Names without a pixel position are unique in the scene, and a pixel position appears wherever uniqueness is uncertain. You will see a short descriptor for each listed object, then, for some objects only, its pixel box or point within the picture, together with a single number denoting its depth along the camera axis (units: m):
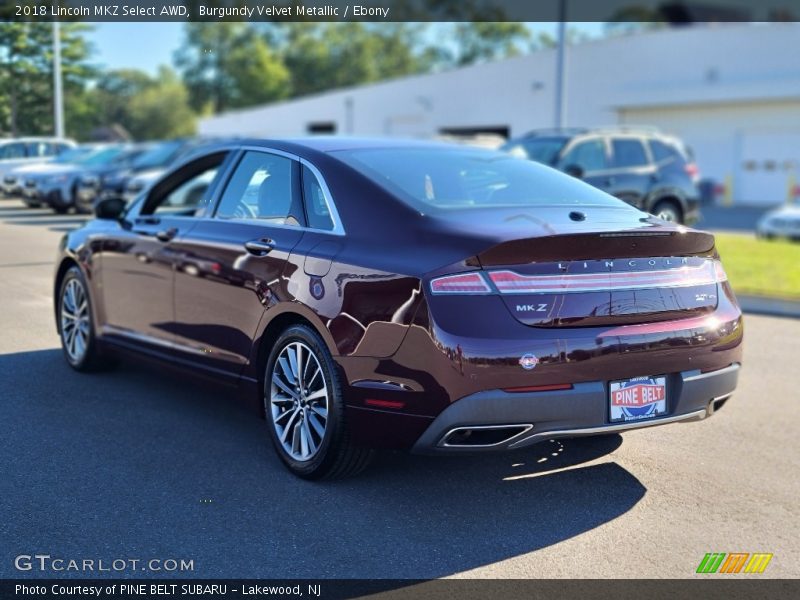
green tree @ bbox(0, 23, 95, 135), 10.81
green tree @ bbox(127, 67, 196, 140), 54.00
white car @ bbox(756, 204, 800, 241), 21.42
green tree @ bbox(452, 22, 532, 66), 89.44
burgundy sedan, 4.22
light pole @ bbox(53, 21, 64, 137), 11.84
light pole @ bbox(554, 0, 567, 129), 20.02
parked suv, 14.62
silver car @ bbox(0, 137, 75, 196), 12.63
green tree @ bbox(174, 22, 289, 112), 76.38
